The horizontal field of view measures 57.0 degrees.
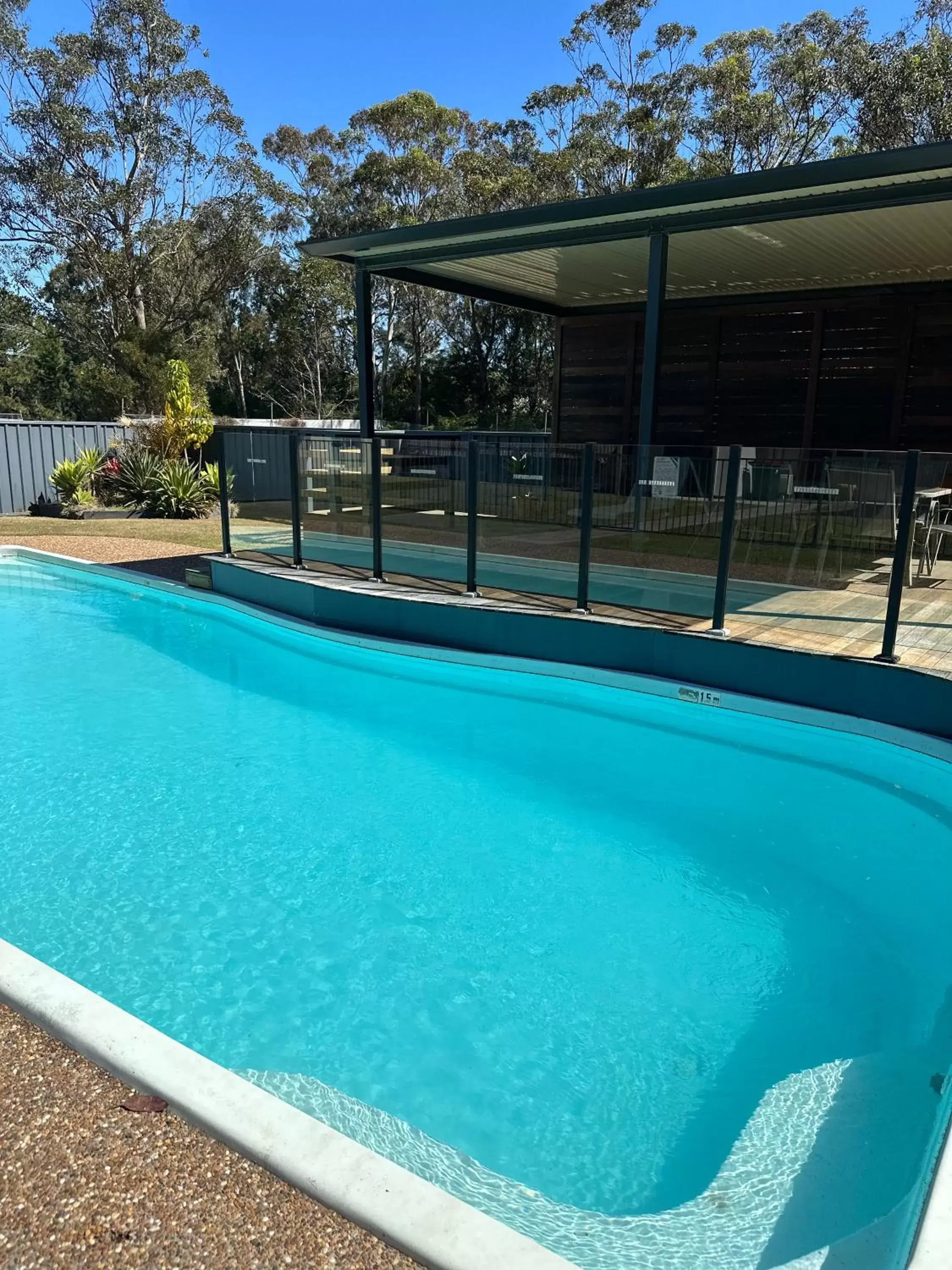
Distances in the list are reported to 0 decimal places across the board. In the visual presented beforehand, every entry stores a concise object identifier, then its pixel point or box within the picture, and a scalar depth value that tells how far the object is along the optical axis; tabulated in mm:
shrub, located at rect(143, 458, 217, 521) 17188
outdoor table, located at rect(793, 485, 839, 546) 6680
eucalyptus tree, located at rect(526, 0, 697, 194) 32000
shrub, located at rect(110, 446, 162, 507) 17578
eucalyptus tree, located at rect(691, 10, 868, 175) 28531
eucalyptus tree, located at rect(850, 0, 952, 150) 24891
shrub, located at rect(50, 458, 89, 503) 18031
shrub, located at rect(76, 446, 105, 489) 18484
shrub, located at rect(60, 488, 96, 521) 17688
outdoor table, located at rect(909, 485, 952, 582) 6445
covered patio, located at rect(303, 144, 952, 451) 9328
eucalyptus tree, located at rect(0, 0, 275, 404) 30047
